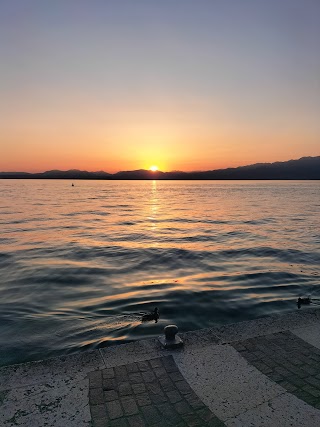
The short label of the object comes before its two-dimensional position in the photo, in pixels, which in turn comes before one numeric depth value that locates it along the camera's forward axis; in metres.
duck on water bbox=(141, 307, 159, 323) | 8.32
